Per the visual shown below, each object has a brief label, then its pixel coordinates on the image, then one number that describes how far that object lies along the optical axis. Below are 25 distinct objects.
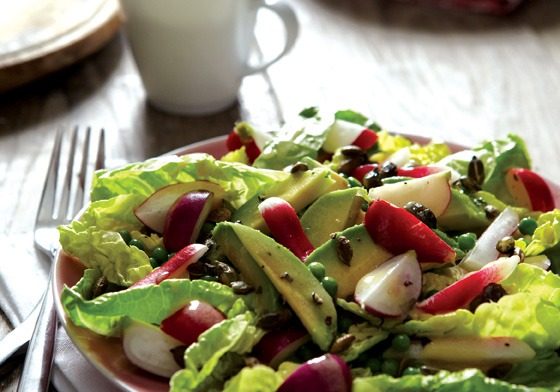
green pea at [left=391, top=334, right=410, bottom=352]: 0.48
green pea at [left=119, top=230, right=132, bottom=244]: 0.54
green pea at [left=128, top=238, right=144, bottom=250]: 0.53
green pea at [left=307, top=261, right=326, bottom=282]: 0.50
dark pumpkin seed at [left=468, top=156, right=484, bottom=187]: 0.58
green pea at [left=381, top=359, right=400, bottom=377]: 0.48
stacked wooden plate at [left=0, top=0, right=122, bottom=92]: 0.75
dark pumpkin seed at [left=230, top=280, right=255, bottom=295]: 0.50
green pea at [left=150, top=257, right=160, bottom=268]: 0.52
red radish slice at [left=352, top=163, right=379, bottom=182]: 0.58
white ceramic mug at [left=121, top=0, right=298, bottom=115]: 0.70
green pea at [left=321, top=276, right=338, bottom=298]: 0.49
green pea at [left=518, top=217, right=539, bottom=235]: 0.54
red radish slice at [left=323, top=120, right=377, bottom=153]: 0.60
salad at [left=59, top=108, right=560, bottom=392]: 0.48
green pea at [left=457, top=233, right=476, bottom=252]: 0.53
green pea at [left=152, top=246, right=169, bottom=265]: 0.52
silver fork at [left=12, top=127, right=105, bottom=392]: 0.50
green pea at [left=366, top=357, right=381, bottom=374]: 0.48
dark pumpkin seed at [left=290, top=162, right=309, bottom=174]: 0.55
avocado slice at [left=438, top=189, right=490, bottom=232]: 0.55
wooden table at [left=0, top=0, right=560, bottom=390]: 0.72
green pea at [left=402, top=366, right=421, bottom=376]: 0.47
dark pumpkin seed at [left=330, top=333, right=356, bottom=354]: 0.48
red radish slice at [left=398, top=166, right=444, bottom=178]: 0.56
